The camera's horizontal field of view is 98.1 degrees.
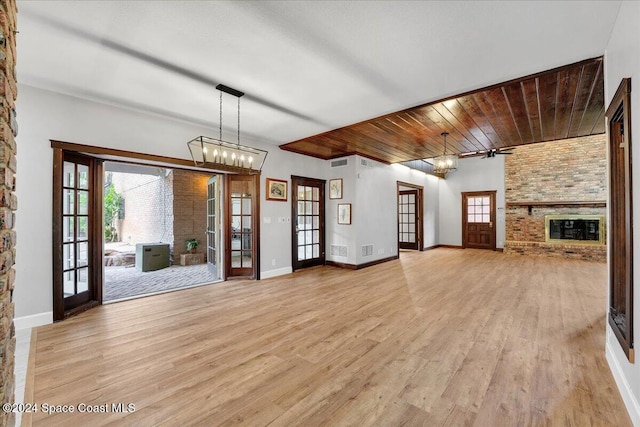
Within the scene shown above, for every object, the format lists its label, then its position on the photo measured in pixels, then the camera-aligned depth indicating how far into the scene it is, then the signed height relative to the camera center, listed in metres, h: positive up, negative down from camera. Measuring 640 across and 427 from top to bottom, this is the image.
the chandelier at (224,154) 3.15 +0.73
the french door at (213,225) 5.45 -0.23
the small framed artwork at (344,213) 6.32 +0.04
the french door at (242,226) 5.26 -0.22
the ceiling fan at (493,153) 8.00 +1.85
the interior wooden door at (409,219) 9.45 -0.16
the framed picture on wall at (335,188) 6.50 +0.62
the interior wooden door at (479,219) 9.22 -0.16
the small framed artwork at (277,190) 5.54 +0.51
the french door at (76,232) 3.29 -0.23
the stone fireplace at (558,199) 7.51 +0.45
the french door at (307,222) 6.07 -0.17
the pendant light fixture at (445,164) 5.10 +0.95
